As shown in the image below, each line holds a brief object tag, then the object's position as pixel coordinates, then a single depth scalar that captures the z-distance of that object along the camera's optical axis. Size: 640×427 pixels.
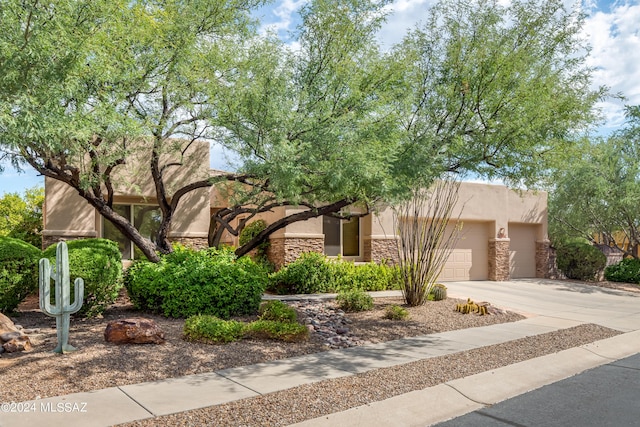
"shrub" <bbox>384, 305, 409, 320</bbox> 10.52
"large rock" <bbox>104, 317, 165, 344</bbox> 7.57
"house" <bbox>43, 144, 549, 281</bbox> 13.34
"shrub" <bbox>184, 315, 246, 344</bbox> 7.88
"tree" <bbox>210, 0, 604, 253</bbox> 8.25
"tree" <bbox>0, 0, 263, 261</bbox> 6.21
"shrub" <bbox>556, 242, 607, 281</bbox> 20.89
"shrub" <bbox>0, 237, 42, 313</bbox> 9.30
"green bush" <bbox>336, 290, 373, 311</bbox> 11.36
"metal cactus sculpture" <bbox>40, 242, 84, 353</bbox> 7.05
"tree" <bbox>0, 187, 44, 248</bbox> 15.68
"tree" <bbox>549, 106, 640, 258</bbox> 18.89
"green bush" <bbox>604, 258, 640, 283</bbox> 20.69
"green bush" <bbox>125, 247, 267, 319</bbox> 9.59
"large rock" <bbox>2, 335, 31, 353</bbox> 7.01
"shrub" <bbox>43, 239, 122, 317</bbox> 9.07
